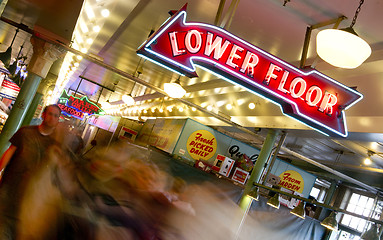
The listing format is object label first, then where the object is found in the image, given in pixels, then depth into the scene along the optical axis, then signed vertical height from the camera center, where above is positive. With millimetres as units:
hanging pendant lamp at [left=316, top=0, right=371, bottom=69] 3154 +1354
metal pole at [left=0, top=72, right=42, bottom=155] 8719 -1159
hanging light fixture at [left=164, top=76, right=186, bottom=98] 7504 +792
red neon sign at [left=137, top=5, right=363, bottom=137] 3607 +933
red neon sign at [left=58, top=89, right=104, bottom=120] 17328 -782
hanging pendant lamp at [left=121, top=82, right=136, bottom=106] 11494 +298
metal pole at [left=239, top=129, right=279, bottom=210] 8122 +60
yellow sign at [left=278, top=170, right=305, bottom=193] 10555 -93
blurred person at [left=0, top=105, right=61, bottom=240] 2570 -859
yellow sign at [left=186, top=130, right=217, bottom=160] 10344 -149
